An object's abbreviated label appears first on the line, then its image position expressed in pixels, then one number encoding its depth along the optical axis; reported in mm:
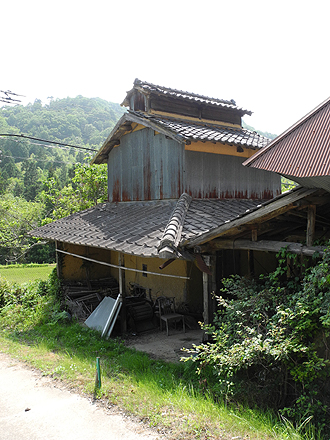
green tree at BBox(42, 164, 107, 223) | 20000
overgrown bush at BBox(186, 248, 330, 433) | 4809
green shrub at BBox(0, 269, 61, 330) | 11391
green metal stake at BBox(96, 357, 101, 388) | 6275
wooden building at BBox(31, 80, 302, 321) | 7426
